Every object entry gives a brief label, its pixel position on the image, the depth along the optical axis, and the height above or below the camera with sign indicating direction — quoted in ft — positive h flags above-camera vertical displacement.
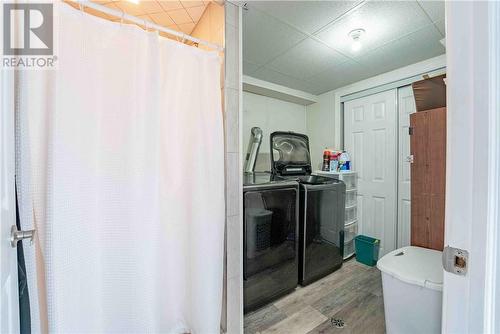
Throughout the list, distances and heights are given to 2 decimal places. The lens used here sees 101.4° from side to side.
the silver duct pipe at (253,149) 7.61 +0.60
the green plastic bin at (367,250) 7.68 -3.27
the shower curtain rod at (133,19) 3.01 +2.40
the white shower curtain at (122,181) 2.72 -0.25
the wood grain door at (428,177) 4.39 -0.30
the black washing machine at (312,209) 6.33 -1.48
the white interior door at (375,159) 7.63 +0.21
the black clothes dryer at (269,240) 5.20 -2.06
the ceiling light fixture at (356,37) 5.17 +3.34
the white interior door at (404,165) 7.20 -0.04
